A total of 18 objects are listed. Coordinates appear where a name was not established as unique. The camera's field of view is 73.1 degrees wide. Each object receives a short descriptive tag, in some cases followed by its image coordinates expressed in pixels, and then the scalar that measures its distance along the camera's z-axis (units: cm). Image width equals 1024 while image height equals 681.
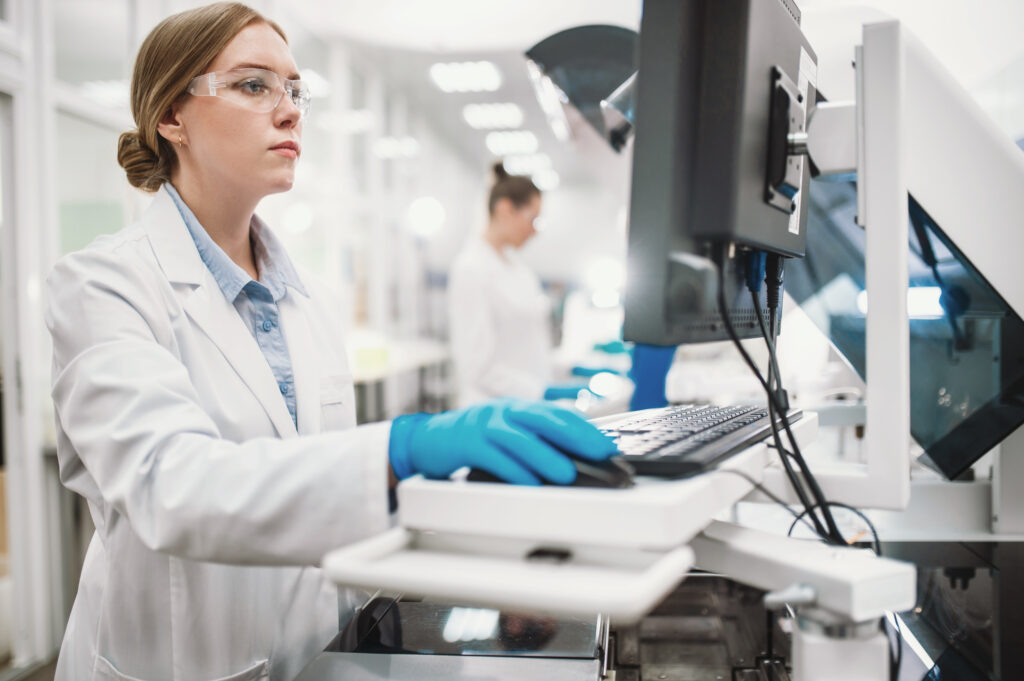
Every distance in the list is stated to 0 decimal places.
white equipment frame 64
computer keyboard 56
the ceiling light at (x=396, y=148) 727
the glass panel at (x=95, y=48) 271
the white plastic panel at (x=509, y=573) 43
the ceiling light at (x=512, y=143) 928
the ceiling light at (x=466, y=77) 646
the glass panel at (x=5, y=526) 239
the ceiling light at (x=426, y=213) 643
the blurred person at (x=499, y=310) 311
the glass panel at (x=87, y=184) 275
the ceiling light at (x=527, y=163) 1057
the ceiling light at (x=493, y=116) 796
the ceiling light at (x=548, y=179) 1166
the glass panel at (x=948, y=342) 99
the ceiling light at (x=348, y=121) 591
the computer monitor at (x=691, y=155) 58
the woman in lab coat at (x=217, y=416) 61
